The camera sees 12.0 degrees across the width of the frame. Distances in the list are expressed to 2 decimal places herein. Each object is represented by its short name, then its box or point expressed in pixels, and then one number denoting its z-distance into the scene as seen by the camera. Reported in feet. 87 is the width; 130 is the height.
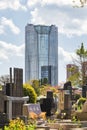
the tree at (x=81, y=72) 185.37
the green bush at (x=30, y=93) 124.36
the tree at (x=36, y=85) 205.59
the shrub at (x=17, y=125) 33.59
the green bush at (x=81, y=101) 121.39
